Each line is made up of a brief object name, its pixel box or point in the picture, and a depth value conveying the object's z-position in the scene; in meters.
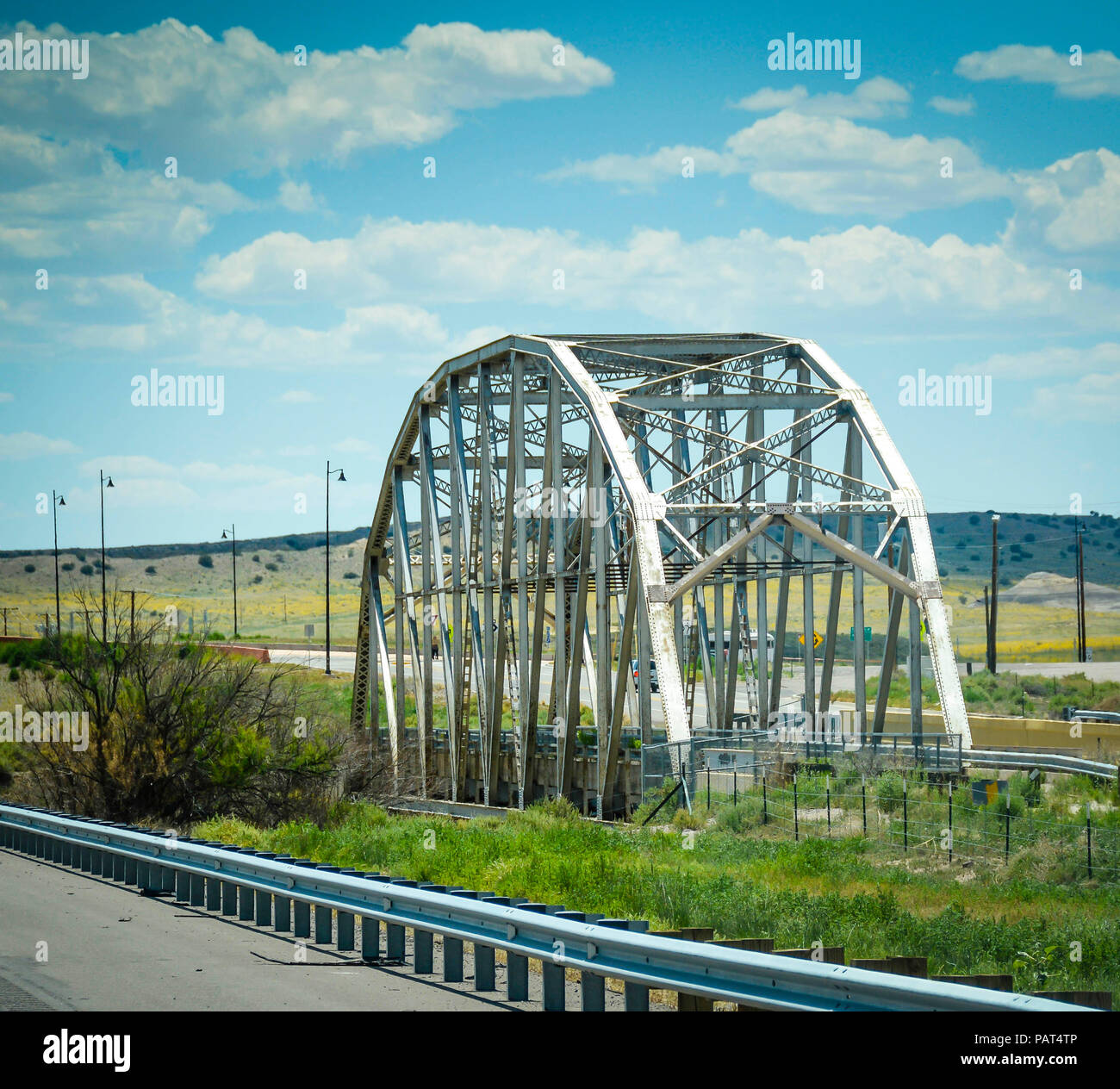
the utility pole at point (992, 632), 66.68
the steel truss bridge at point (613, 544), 27.67
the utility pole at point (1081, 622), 73.94
